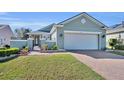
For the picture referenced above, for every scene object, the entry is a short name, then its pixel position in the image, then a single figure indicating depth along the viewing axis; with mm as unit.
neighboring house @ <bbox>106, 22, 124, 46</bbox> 12775
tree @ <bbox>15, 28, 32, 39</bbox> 20388
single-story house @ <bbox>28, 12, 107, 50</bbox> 9805
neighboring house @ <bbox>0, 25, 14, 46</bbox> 13857
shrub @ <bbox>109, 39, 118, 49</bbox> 12124
